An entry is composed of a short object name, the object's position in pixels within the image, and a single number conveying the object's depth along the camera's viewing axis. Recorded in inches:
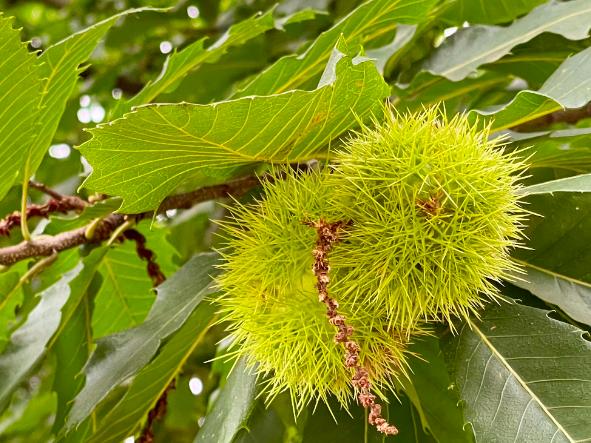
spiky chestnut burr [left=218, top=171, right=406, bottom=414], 10.0
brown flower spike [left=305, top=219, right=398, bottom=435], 8.4
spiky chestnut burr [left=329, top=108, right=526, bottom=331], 9.8
